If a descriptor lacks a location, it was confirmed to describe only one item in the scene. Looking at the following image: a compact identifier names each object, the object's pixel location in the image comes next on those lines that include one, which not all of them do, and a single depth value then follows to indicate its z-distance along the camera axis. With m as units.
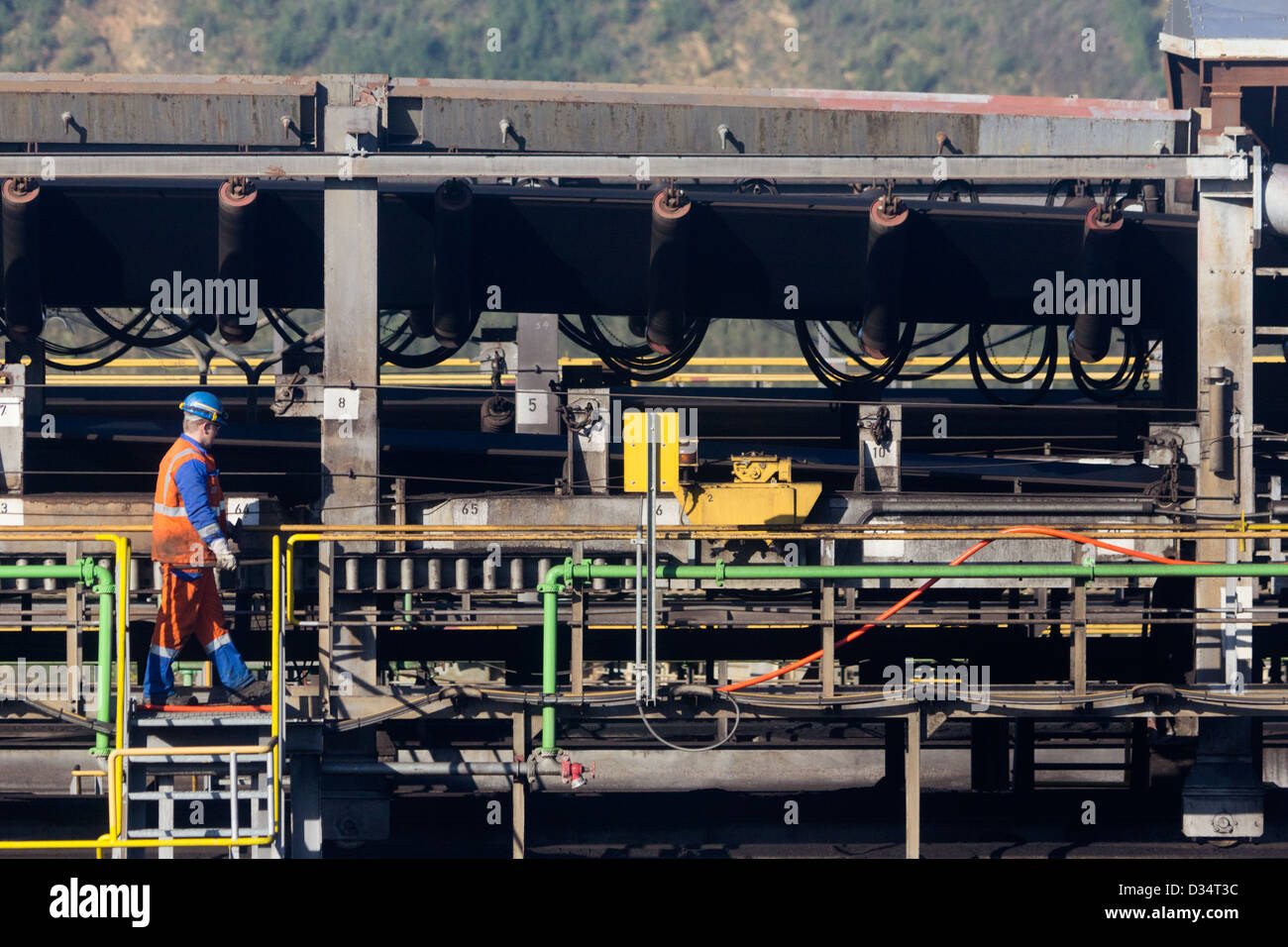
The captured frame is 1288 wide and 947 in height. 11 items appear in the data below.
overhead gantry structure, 20.03
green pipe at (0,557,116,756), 17.09
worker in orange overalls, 17.94
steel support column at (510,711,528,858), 19.45
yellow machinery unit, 20.31
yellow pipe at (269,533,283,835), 17.58
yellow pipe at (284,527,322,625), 18.19
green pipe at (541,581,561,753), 18.23
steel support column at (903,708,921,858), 19.55
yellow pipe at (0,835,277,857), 16.28
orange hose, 19.05
